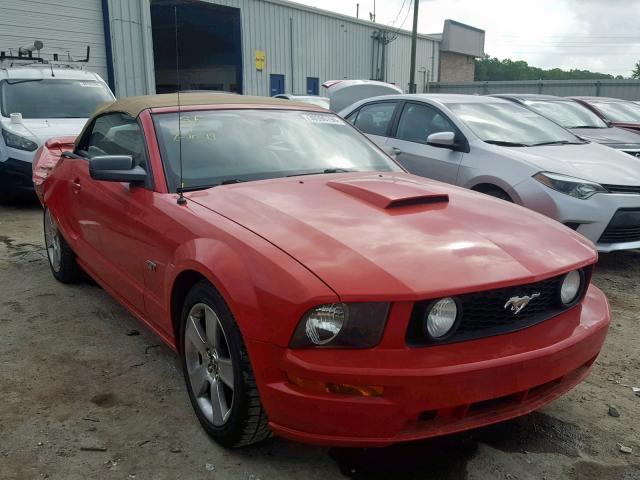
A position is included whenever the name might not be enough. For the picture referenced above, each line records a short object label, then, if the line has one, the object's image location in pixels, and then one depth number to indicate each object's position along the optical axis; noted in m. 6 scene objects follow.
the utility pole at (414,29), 25.18
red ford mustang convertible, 2.01
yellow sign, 21.23
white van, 7.63
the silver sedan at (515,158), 4.90
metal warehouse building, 15.17
